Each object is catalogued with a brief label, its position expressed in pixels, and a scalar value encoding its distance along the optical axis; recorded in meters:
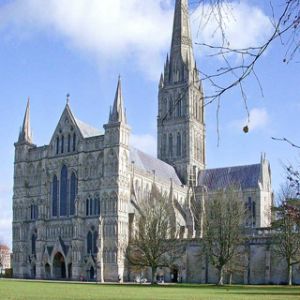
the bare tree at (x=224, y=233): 57.16
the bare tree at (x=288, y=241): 55.75
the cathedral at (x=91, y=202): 68.44
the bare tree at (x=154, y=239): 58.91
